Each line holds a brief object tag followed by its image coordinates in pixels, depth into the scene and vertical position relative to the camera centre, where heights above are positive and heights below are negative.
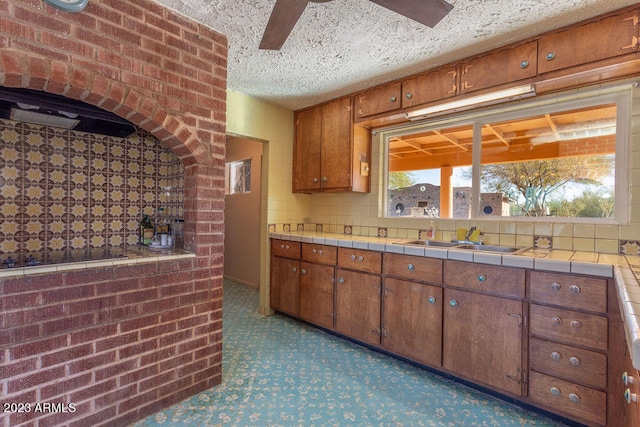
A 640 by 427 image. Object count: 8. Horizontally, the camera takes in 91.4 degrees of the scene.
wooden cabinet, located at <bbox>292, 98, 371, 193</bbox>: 3.16 +0.67
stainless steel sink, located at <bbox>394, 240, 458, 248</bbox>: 2.66 -0.25
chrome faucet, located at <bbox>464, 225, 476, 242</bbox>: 2.61 -0.16
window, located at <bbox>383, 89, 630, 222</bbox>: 2.14 +0.43
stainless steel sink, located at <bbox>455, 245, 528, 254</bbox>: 2.41 -0.26
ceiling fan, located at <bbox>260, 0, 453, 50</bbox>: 1.46 +0.98
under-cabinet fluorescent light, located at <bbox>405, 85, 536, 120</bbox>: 2.18 +0.87
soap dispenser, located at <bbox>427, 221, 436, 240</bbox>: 2.85 -0.16
